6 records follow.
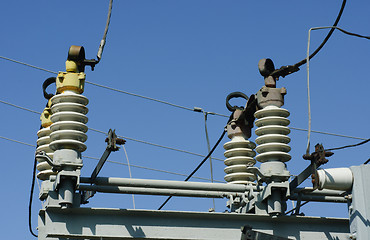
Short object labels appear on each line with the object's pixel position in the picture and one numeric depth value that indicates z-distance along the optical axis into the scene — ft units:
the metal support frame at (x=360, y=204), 38.60
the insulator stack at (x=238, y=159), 48.51
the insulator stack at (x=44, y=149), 44.42
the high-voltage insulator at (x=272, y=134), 42.63
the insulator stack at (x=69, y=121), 40.84
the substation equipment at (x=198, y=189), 38.97
